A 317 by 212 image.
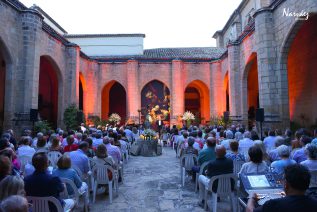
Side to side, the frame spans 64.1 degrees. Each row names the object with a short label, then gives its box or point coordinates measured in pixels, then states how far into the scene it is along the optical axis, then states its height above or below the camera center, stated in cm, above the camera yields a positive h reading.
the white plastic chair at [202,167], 526 -99
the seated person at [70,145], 623 -59
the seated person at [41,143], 593 -51
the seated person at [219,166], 435 -80
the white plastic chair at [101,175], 528 -113
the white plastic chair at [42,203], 311 -100
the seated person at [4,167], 294 -52
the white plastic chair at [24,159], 573 -84
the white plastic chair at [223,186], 431 -114
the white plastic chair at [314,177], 421 -98
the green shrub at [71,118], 1484 +20
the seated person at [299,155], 503 -74
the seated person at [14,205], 182 -60
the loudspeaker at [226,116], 1703 +19
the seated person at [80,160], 510 -79
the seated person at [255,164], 388 -70
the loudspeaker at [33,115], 1033 +28
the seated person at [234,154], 530 -73
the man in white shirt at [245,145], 698 -72
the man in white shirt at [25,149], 580 -63
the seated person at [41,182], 317 -76
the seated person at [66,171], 400 -80
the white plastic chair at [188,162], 652 -109
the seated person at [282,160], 425 -72
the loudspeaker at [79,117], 1497 +25
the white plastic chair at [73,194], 381 -108
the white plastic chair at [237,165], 526 -95
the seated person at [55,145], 597 -55
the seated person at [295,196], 191 -61
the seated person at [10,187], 246 -64
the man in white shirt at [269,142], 708 -67
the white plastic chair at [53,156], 571 -79
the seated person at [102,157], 549 -79
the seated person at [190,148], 689 -78
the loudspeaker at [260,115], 1006 +16
